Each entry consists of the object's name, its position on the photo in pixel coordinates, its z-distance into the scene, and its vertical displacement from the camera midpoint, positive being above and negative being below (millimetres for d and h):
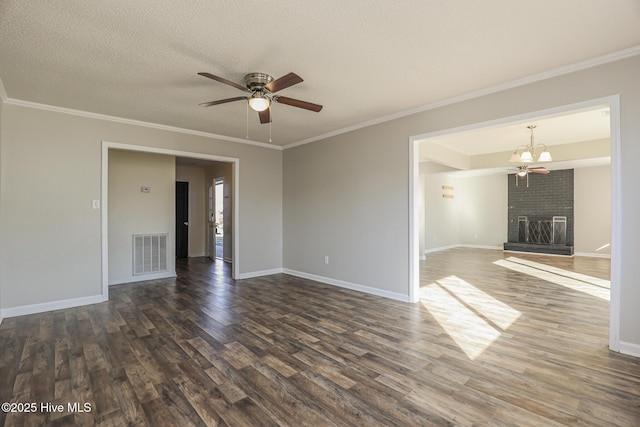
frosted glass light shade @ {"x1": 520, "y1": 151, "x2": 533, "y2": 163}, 5187 +943
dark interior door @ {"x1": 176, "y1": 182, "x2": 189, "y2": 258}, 7949 -216
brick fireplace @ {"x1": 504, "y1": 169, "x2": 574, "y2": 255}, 8570 -50
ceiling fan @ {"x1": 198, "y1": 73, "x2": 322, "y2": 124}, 2800 +1098
